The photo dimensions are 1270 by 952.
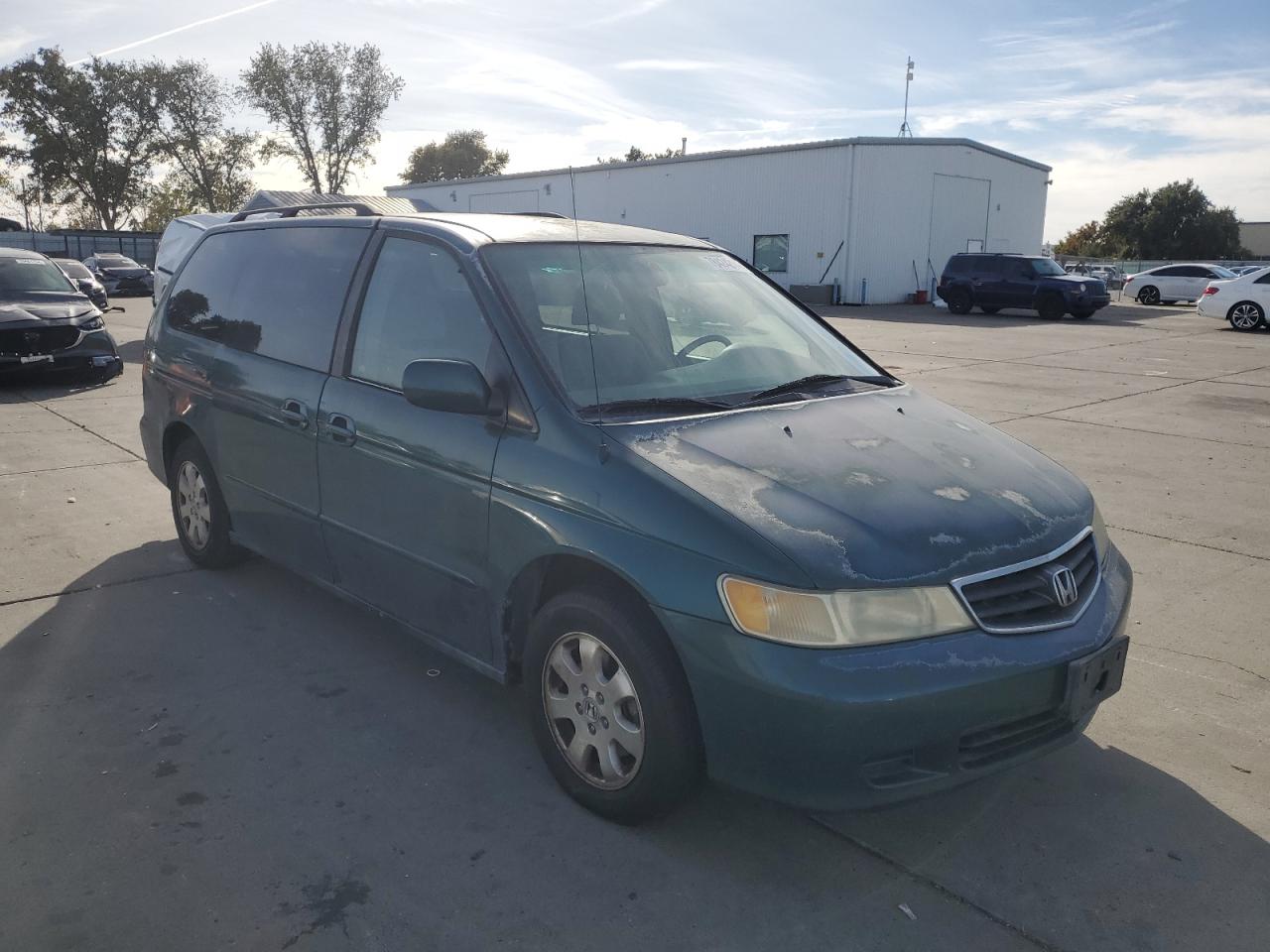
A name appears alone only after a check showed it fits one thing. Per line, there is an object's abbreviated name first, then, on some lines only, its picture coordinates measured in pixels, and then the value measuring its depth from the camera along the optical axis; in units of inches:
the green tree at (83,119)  2098.9
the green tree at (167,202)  2314.2
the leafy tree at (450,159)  3398.1
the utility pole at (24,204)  2249.0
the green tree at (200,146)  2116.1
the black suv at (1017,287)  1029.2
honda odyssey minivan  100.8
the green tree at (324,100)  2103.8
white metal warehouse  1283.2
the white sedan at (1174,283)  1295.5
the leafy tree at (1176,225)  2559.1
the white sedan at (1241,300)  895.1
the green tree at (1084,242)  2913.4
